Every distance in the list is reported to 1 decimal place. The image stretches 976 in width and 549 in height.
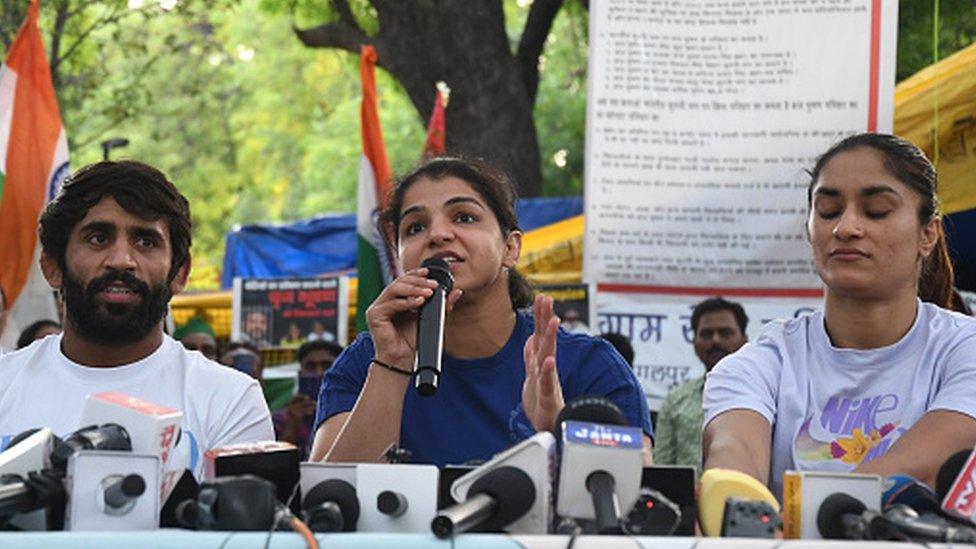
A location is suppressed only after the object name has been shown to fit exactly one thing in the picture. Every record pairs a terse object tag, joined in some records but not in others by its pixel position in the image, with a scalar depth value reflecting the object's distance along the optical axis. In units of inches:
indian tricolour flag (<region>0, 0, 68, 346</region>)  380.8
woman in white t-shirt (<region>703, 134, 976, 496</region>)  150.5
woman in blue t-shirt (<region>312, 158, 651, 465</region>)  161.8
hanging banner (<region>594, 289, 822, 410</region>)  340.8
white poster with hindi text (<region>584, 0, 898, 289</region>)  330.3
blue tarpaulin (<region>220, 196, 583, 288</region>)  645.9
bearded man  168.1
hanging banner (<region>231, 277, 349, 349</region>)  455.2
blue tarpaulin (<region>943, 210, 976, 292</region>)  374.6
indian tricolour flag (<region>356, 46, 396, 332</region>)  394.3
